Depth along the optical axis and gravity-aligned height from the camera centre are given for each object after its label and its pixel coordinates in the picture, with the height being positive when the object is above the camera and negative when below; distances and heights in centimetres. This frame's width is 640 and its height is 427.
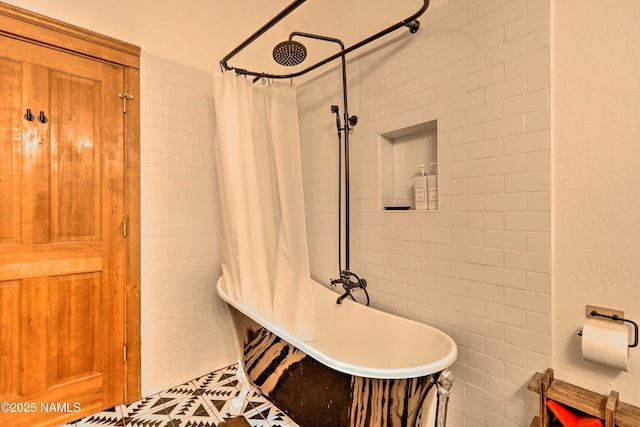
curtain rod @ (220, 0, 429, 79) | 154 +98
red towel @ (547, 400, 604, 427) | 108 -74
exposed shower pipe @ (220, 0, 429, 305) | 165 +84
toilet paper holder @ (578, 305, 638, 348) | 106 -37
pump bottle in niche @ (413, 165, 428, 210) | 170 +12
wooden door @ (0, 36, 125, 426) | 164 -13
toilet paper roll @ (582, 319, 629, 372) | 103 -45
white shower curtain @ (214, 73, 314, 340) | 175 +6
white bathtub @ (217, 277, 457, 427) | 112 -67
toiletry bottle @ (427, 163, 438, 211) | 166 +12
